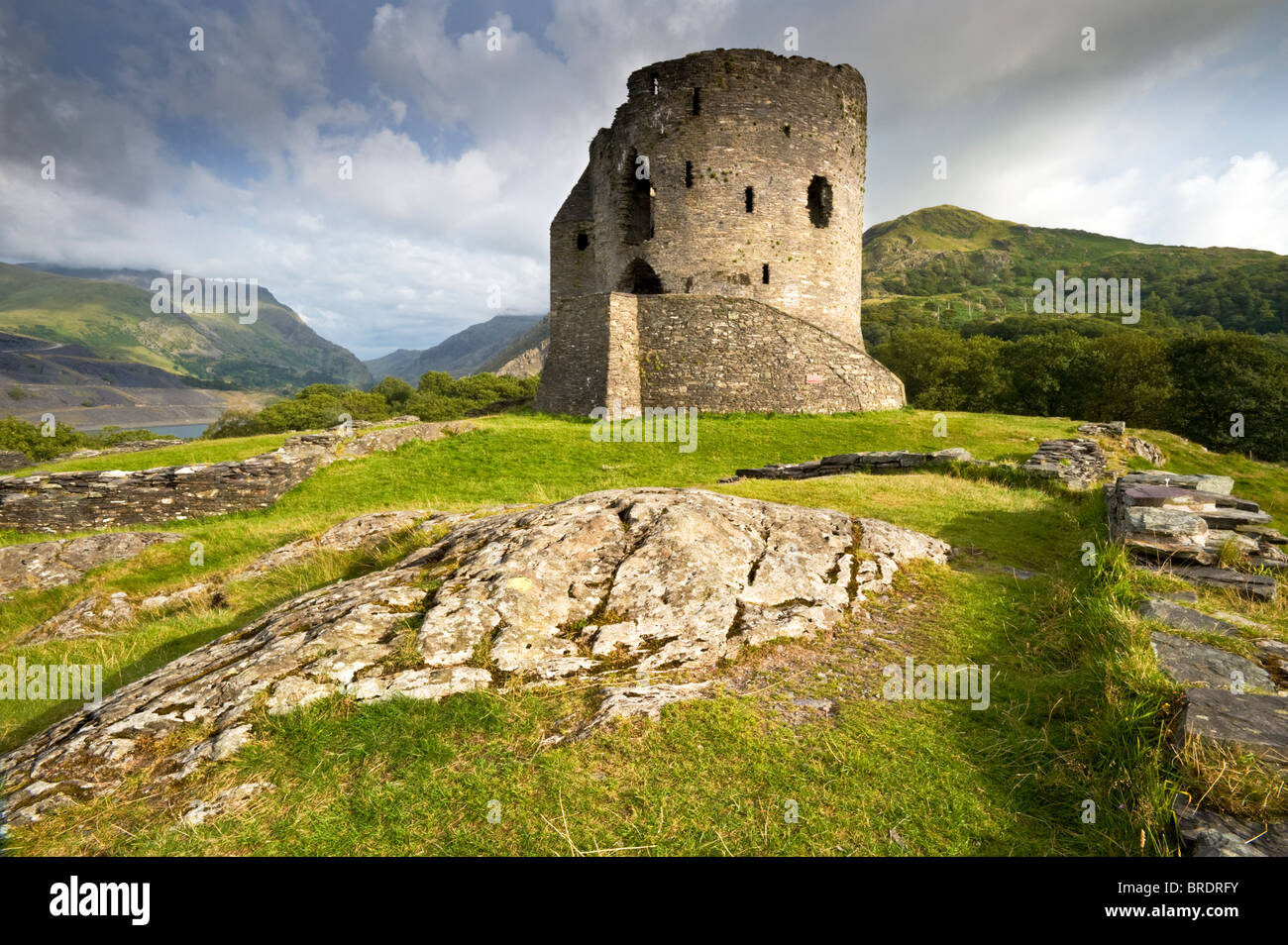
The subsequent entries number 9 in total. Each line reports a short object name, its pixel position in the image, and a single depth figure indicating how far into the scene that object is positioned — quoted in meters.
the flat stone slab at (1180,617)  4.53
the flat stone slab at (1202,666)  3.82
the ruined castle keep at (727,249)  24.75
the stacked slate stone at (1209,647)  2.75
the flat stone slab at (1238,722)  3.02
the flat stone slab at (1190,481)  8.91
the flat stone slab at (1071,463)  12.67
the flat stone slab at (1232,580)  5.39
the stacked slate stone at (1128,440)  20.67
